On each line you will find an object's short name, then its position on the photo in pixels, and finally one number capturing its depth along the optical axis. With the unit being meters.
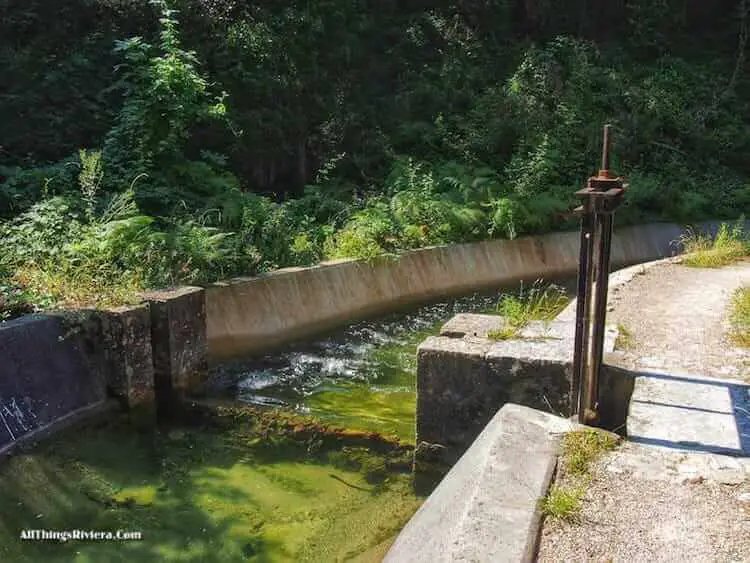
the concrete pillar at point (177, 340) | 6.86
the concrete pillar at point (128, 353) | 6.55
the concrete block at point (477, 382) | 5.22
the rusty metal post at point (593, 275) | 4.36
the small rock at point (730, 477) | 3.86
